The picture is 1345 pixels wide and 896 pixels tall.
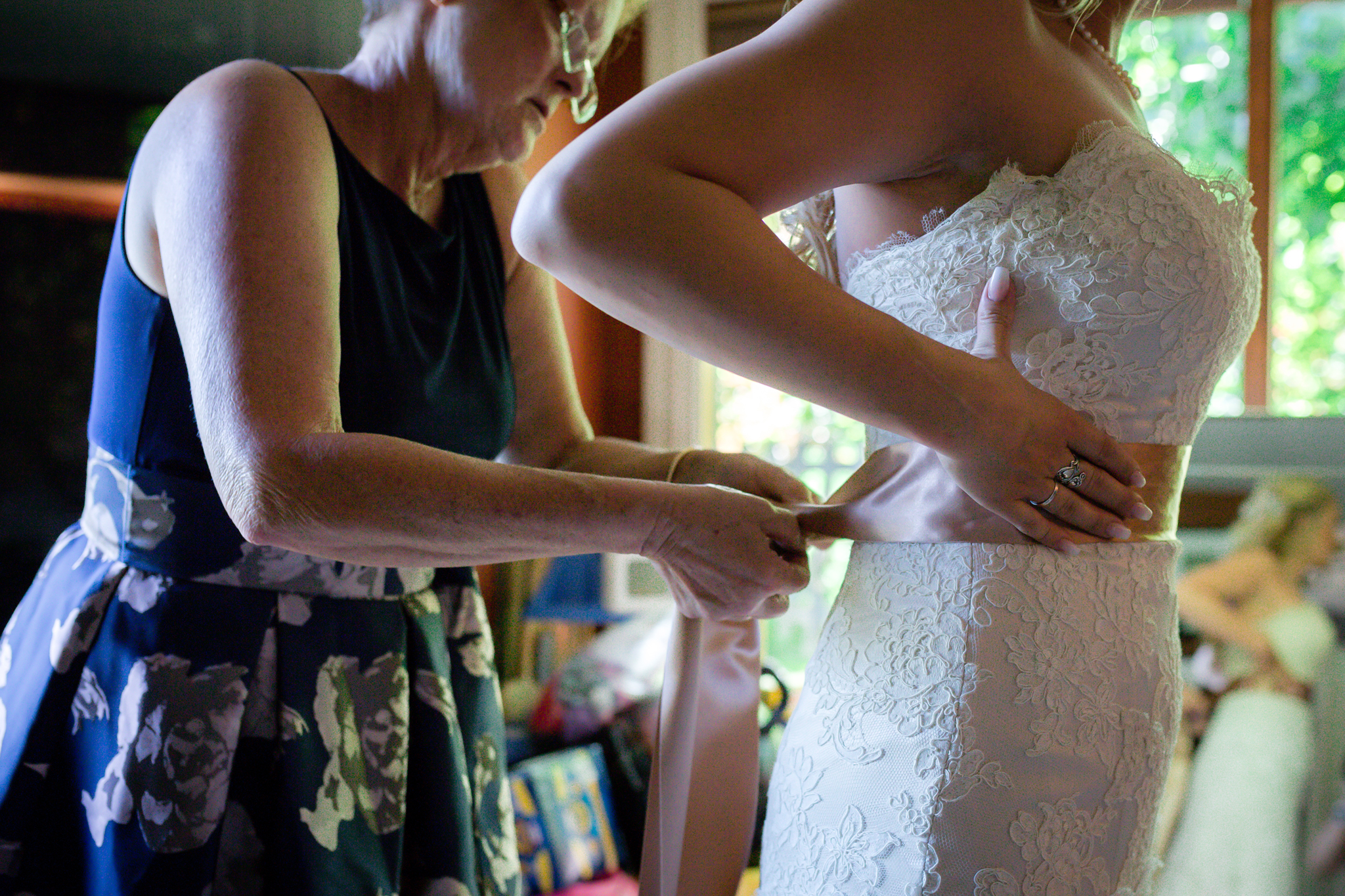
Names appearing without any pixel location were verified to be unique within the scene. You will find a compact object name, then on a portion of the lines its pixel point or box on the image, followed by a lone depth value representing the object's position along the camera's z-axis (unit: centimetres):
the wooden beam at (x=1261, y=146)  361
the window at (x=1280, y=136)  362
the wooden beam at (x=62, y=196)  162
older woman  71
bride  65
